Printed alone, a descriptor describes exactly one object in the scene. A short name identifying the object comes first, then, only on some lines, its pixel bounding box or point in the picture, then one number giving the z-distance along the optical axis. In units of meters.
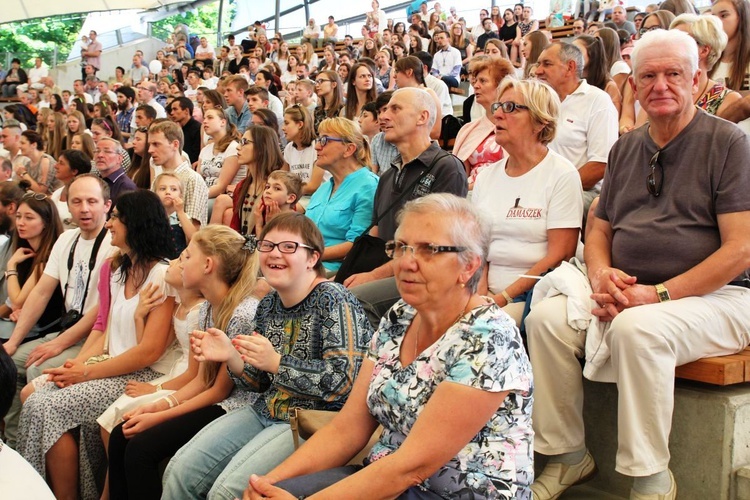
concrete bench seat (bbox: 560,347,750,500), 2.58
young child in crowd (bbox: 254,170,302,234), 5.02
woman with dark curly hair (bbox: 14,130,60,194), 8.91
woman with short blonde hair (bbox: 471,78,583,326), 3.24
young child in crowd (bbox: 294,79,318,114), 9.13
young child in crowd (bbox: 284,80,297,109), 9.48
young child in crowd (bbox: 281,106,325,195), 6.57
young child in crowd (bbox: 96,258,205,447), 3.61
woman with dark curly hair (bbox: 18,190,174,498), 3.77
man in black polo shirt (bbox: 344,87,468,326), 3.89
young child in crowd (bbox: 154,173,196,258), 5.30
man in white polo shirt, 4.15
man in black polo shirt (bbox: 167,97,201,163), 9.12
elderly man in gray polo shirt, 2.51
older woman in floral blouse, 1.95
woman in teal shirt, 4.61
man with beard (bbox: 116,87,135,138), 12.96
